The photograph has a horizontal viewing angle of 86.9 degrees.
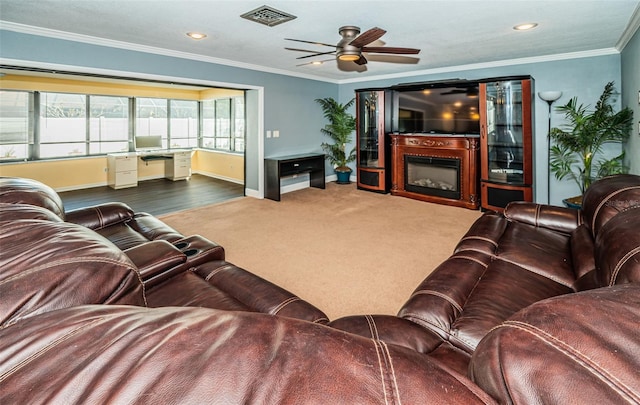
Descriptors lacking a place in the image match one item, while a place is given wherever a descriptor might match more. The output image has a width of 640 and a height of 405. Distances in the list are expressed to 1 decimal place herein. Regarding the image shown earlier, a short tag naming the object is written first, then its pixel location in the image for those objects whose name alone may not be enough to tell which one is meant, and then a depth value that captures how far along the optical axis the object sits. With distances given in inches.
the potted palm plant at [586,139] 162.6
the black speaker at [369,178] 267.7
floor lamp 182.2
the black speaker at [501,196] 199.6
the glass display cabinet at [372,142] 261.6
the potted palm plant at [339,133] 288.5
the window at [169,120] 335.3
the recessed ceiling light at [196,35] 151.6
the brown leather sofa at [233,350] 17.1
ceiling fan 128.5
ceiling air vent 121.0
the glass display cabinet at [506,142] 196.1
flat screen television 224.7
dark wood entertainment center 200.8
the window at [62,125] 279.0
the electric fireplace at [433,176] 229.8
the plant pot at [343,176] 299.4
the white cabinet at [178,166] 333.4
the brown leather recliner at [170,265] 43.4
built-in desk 296.7
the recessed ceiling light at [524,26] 139.9
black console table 241.6
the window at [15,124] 260.7
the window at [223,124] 332.2
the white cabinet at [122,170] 295.1
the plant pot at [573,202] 168.8
